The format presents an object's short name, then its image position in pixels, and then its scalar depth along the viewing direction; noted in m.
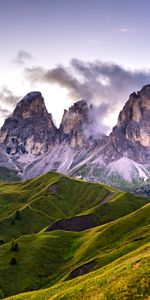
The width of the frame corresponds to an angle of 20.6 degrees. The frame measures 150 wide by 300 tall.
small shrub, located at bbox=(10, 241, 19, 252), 146.62
